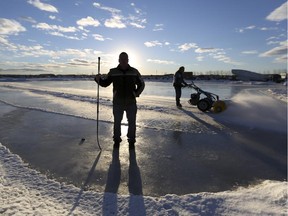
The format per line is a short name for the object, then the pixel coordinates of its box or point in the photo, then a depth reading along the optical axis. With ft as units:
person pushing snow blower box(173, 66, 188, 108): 26.84
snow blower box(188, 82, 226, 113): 23.75
